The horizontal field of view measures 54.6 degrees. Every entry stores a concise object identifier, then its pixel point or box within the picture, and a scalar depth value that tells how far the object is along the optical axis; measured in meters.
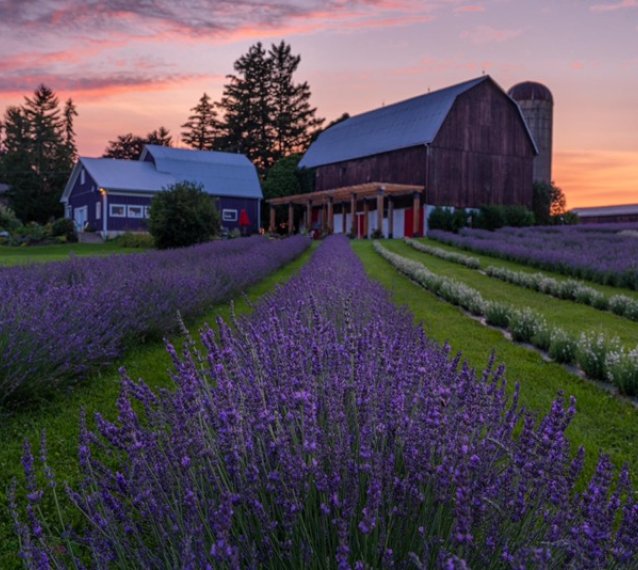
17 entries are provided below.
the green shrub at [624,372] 5.36
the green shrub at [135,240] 29.09
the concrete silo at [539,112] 49.75
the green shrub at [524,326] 7.74
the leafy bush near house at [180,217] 23.64
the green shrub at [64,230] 35.03
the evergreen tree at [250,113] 63.19
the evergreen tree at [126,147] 61.16
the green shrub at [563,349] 6.59
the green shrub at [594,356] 5.96
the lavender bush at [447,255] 18.50
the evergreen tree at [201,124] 67.25
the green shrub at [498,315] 8.75
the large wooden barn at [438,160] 35.44
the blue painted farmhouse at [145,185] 38.38
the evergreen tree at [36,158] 51.94
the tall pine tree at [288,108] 63.69
